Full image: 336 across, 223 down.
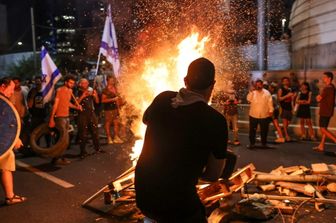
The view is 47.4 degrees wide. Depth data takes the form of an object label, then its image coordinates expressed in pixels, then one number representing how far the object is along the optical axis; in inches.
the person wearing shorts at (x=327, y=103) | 362.0
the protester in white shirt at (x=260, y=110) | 379.6
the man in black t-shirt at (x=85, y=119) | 369.2
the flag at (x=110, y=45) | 431.5
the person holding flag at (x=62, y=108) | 342.3
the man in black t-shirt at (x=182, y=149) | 99.3
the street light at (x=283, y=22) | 1030.7
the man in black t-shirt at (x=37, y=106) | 399.2
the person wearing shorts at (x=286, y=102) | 435.8
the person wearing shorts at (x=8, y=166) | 230.1
